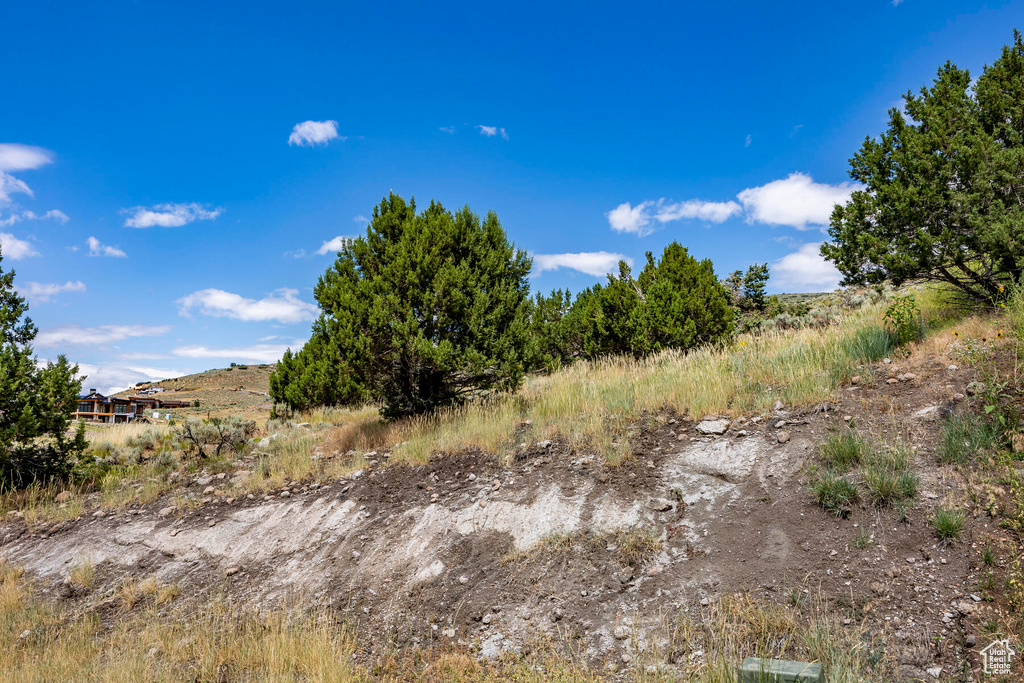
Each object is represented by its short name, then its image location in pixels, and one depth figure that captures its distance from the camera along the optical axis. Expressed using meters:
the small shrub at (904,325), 6.99
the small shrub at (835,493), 4.01
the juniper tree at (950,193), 6.98
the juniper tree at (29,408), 8.37
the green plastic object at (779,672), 2.17
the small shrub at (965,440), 4.08
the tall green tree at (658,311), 14.05
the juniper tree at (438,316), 8.92
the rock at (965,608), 3.01
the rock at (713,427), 5.73
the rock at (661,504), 4.68
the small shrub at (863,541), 3.63
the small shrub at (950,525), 3.47
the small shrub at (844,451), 4.43
